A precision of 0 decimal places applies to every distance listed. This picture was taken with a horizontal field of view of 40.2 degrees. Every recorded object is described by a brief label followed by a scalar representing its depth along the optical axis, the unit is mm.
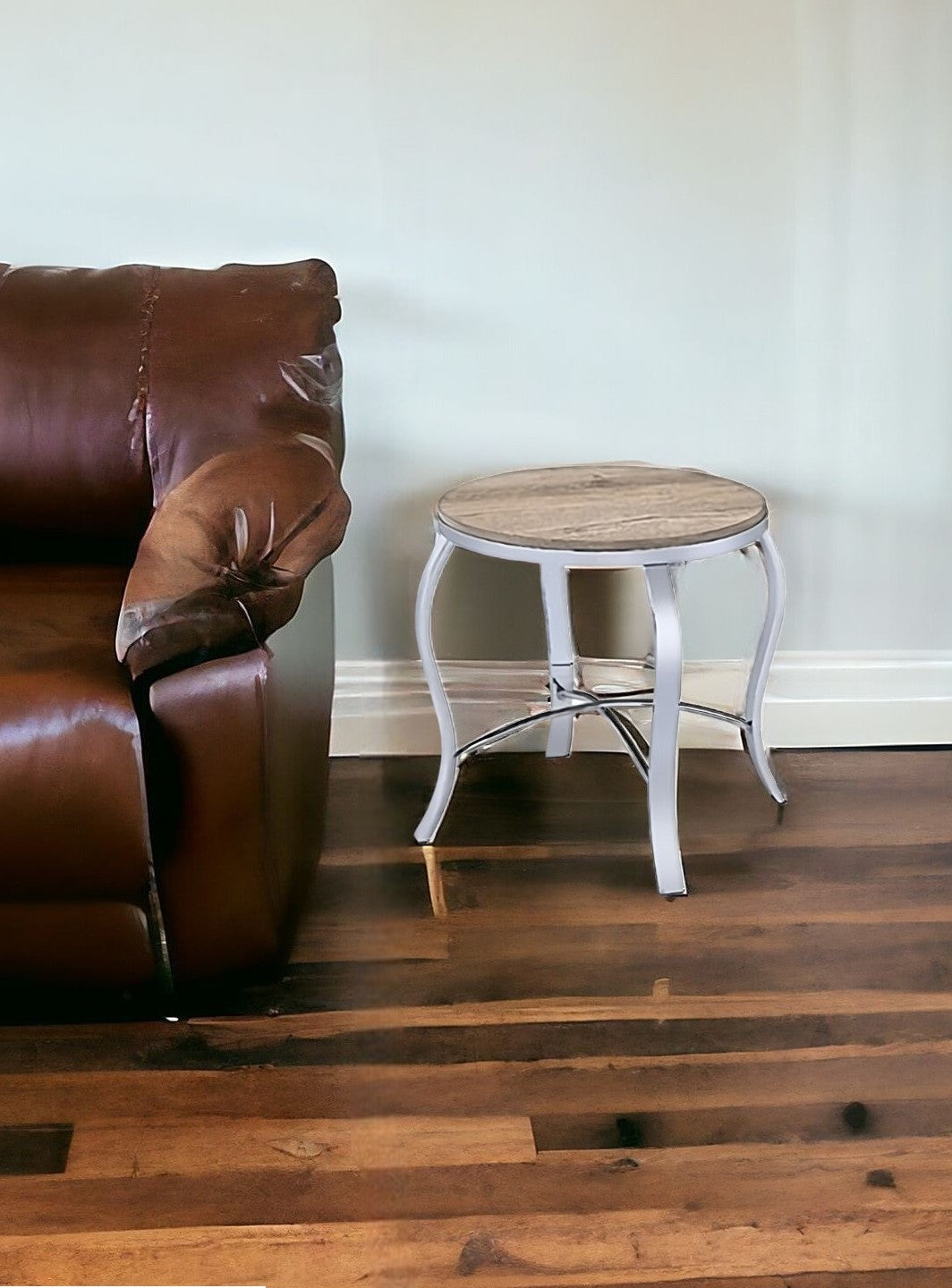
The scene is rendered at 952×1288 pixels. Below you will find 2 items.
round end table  1695
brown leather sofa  1366
